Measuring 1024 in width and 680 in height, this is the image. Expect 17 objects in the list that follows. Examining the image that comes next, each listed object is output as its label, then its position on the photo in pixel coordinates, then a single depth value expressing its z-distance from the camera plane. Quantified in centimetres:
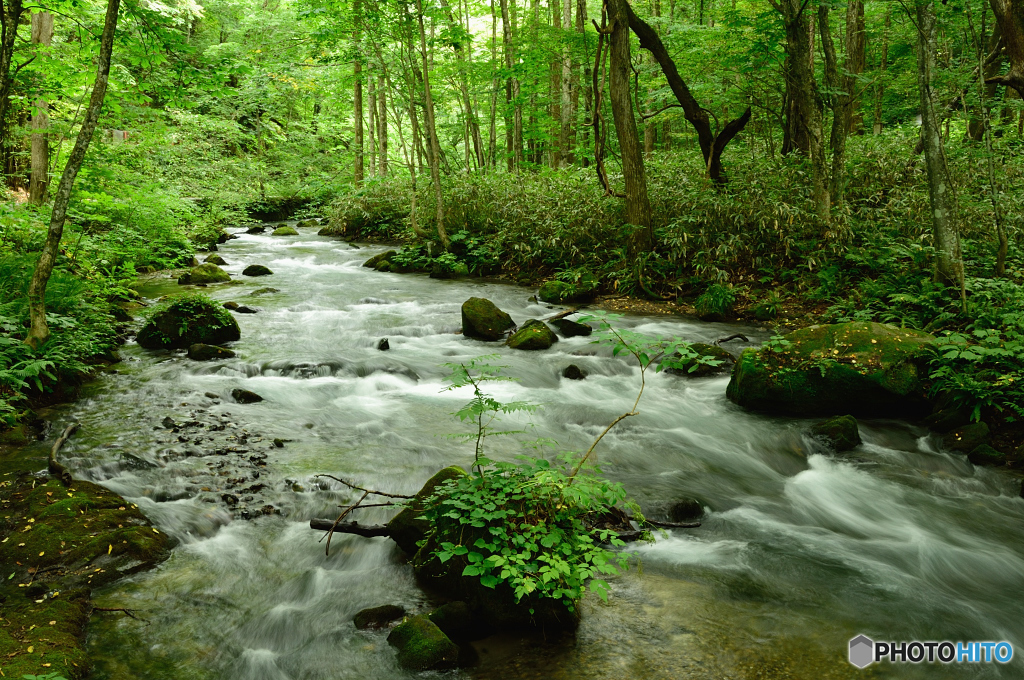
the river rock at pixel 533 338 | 901
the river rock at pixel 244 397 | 679
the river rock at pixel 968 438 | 567
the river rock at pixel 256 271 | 1399
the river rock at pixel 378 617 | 358
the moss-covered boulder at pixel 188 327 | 827
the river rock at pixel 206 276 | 1262
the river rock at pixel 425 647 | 317
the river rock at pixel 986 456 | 546
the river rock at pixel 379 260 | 1569
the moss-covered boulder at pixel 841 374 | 642
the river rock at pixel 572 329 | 965
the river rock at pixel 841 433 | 604
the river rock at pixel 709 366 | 787
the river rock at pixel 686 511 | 481
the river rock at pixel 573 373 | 812
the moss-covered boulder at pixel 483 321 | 969
